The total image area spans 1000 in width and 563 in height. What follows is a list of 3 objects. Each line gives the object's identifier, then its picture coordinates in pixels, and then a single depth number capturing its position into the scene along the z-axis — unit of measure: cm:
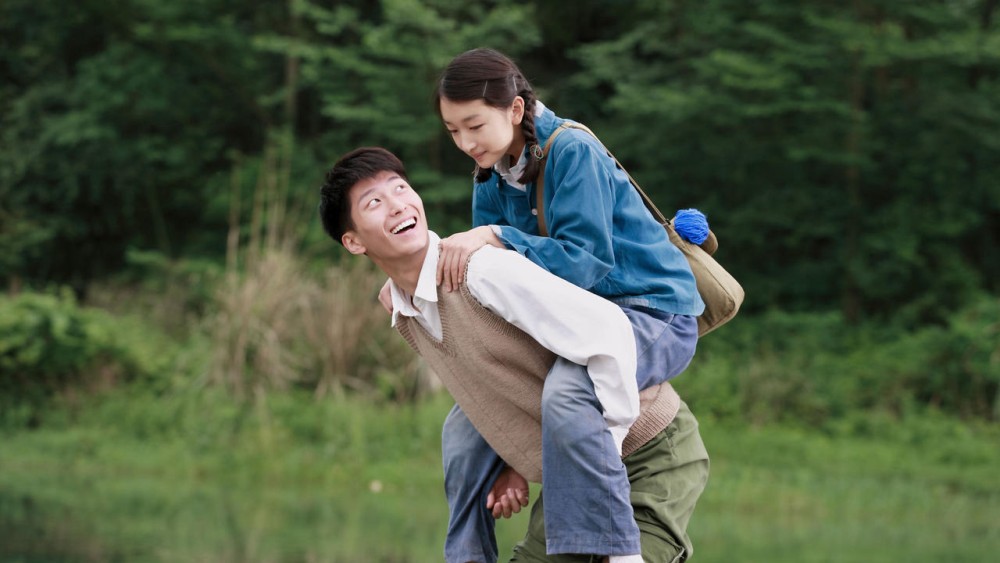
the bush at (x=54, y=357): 1980
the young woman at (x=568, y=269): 462
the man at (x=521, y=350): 466
